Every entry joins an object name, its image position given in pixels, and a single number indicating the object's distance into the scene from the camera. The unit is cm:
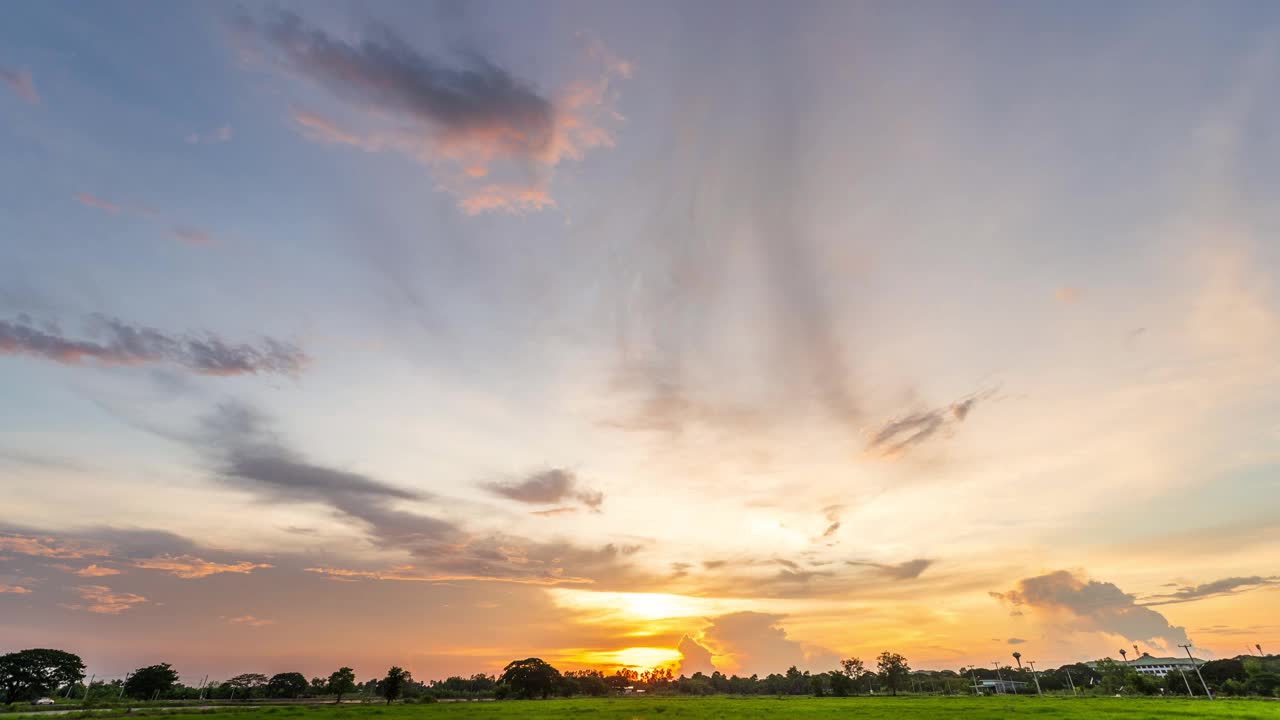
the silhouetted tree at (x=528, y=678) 17050
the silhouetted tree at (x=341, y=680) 14962
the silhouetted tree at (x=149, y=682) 12938
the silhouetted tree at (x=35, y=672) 11162
